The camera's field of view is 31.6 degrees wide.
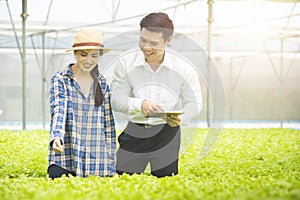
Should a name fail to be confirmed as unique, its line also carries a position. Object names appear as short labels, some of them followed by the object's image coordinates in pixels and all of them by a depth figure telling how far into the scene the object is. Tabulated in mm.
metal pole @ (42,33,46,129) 16525
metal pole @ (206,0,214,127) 15195
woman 4762
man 4664
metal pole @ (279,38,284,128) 17109
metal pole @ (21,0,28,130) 14117
